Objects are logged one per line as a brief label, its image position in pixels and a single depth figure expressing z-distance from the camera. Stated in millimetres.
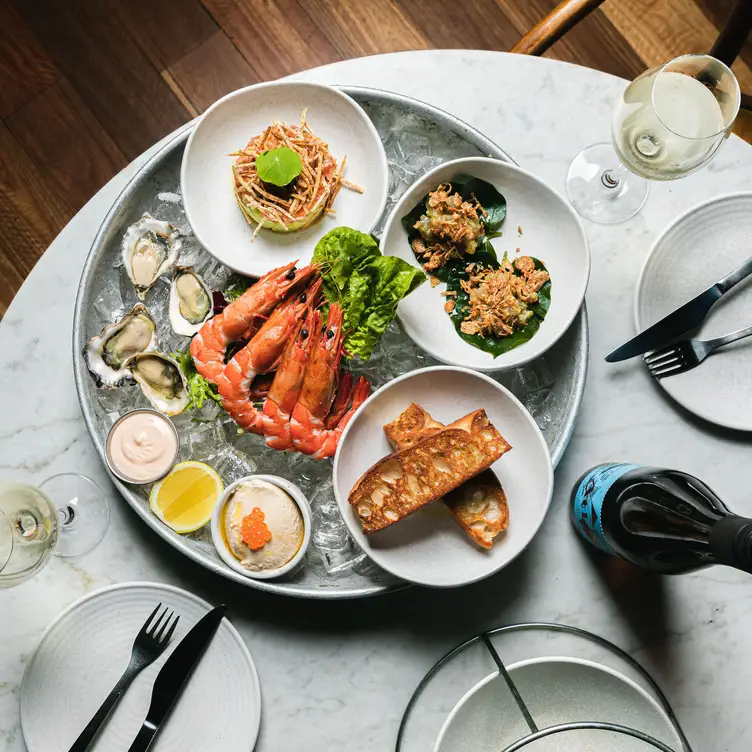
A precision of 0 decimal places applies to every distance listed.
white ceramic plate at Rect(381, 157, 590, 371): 705
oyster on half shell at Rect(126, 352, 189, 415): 720
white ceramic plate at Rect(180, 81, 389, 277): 718
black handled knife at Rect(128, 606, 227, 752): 693
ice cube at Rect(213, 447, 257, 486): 726
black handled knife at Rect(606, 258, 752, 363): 722
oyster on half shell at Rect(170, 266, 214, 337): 738
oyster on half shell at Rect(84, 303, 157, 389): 709
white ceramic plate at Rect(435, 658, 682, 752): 621
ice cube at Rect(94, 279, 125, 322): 725
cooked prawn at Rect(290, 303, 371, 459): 703
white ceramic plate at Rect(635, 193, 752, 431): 734
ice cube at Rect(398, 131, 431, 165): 749
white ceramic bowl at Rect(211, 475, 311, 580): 678
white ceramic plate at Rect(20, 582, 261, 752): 699
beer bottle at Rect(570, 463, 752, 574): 627
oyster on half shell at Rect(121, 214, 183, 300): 724
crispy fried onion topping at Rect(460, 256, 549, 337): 707
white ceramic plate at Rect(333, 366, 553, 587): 679
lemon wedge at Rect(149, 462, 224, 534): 696
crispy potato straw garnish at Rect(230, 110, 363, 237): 722
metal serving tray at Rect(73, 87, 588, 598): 685
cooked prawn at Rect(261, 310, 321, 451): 707
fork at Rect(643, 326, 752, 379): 723
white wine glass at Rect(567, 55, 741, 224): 658
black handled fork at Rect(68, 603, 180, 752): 694
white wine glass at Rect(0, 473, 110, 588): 666
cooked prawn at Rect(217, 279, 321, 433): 708
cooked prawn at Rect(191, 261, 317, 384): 709
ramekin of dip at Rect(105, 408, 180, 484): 689
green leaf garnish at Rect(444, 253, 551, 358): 715
